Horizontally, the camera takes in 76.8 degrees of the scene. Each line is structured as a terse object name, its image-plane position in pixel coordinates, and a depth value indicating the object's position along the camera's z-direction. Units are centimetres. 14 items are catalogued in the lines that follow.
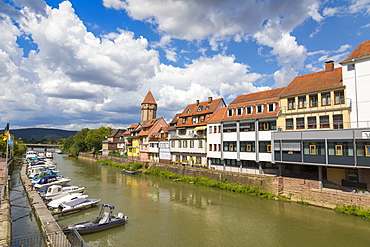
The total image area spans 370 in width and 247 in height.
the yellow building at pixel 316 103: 2582
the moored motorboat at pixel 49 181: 3171
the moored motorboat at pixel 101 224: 1727
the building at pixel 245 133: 3184
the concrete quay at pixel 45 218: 1422
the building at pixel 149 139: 5744
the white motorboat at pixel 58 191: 2615
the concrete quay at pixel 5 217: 1417
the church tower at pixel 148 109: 8162
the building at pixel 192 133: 4316
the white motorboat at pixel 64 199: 2299
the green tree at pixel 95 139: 9438
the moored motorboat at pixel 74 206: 2179
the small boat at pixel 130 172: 4965
